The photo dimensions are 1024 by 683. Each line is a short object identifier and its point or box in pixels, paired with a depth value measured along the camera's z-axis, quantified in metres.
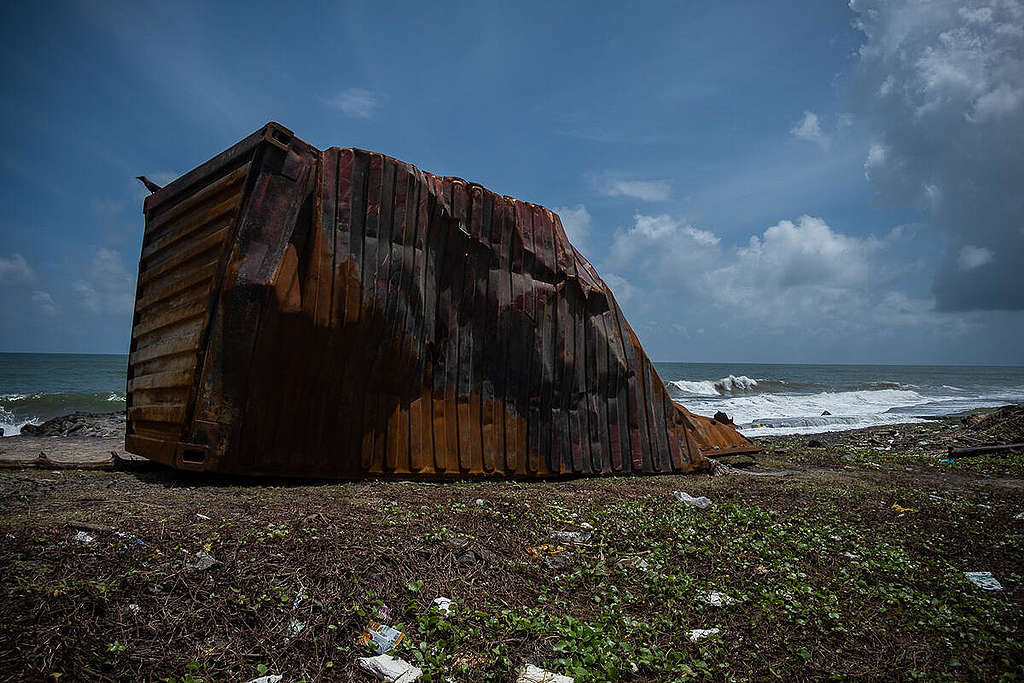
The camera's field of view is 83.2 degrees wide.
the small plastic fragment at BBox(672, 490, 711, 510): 6.58
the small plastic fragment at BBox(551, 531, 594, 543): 5.05
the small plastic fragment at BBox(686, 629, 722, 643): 3.66
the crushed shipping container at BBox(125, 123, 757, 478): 5.45
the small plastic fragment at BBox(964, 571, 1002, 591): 4.65
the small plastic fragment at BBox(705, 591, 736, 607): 4.13
